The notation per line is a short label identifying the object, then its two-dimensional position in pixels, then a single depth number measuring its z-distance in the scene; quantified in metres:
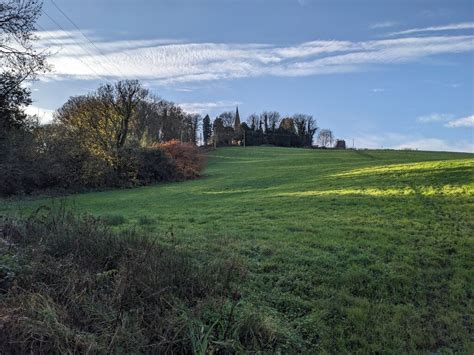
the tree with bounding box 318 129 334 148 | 110.38
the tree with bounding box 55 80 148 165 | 37.95
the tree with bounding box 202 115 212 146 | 100.78
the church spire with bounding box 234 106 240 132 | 104.61
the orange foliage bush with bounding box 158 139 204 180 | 43.19
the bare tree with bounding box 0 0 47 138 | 15.41
